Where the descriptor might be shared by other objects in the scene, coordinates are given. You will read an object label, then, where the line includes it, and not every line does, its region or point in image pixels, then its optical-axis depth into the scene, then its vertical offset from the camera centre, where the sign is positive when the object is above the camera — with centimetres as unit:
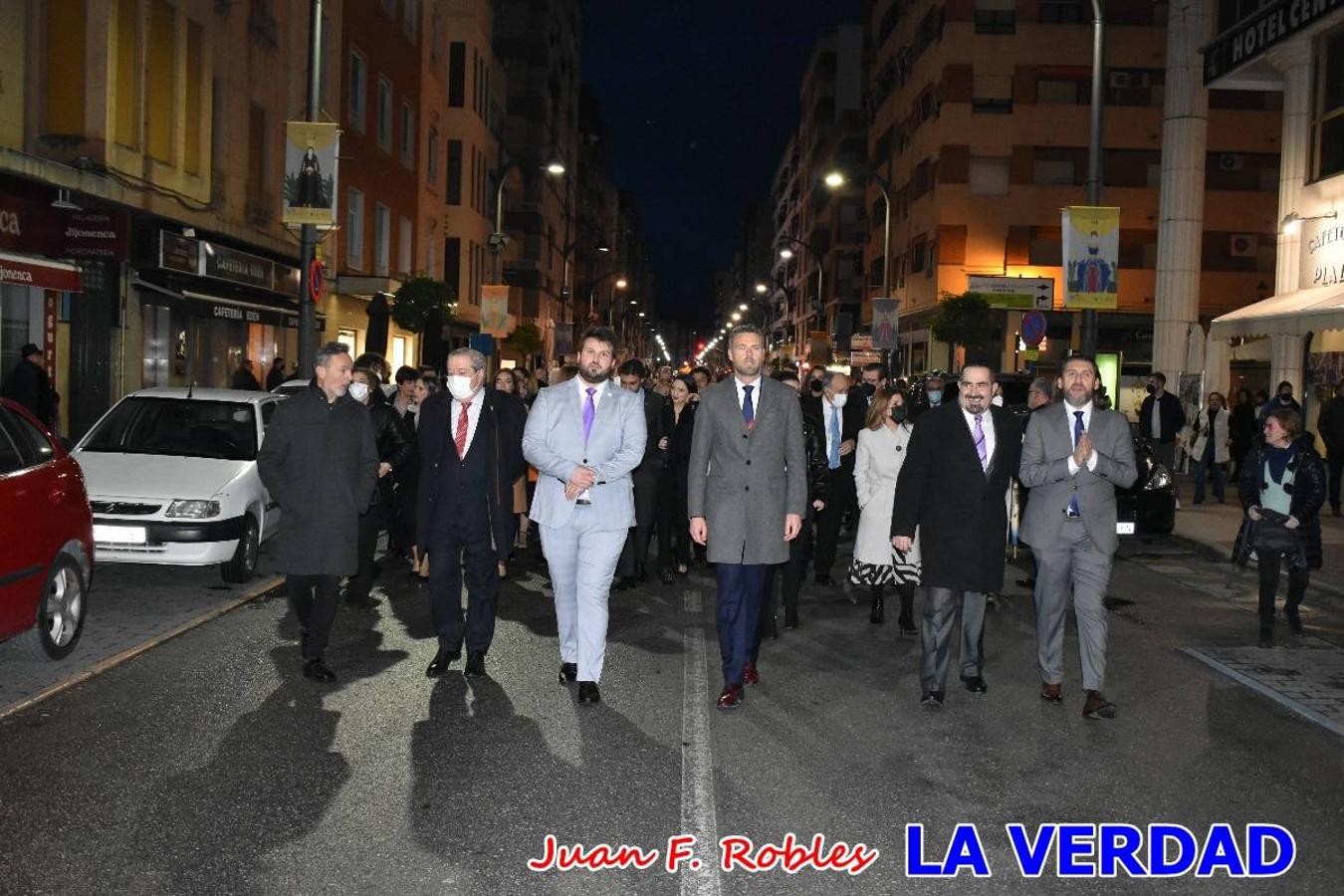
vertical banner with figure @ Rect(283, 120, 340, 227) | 1620 +276
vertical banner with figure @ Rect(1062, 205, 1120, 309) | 1748 +220
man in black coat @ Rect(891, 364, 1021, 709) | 700 -54
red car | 700 -96
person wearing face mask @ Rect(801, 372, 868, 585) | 1070 -54
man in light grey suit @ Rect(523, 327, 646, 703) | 694 -45
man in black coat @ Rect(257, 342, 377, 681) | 726 -58
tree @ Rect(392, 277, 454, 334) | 3066 +215
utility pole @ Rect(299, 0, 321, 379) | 1656 +165
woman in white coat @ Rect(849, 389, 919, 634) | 930 -66
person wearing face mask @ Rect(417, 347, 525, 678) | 742 -56
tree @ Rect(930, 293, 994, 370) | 3559 +245
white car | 973 -80
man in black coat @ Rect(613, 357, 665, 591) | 1126 -97
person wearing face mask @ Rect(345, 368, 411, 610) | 972 -55
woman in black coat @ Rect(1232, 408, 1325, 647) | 905 -63
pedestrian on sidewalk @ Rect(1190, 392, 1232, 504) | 1977 -44
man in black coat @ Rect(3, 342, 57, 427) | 1569 -11
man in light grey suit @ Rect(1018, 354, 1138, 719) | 695 -53
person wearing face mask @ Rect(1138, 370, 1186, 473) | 2038 -9
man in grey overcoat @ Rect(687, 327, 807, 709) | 693 -49
